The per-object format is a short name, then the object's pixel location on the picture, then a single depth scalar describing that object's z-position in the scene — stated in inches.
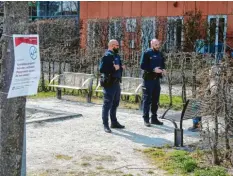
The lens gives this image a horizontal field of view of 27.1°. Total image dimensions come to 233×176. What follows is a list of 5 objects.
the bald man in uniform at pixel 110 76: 342.6
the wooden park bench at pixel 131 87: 469.4
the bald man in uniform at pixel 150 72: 365.4
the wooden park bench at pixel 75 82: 508.0
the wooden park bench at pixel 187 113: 304.5
